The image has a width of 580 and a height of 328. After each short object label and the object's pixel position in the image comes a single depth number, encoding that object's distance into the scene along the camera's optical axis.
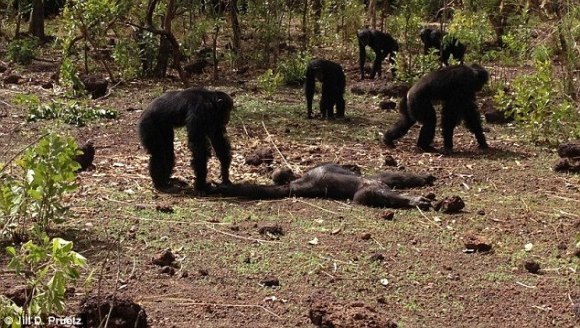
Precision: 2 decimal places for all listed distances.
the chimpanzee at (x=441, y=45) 16.98
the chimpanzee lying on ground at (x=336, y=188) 8.52
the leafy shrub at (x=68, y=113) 12.74
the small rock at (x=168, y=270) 6.37
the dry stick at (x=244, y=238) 7.26
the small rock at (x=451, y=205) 8.20
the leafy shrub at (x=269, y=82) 14.71
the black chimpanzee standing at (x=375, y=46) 17.70
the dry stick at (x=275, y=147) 10.25
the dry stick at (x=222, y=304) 5.71
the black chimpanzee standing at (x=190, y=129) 8.65
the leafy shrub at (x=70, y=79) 13.89
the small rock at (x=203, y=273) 6.37
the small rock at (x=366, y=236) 7.35
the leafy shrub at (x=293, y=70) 16.66
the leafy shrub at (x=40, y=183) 6.31
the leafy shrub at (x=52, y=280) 3.91
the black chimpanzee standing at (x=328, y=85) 13.52
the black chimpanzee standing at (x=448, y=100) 10.99
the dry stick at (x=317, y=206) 8.31
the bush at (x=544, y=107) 11.03
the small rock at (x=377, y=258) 6.79
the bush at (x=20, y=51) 18.03
